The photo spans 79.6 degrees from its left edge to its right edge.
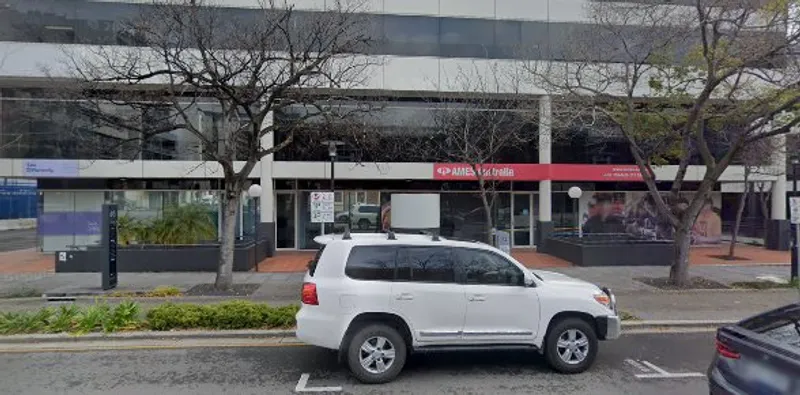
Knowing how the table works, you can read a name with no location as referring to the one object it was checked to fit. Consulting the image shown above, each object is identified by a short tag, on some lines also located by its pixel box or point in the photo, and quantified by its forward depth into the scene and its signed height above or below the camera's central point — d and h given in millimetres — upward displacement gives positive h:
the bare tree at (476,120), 17219 +2940
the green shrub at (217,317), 7914 -1942
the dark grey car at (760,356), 3479 -1212
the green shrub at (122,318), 7775 -1940
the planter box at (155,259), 14469 -1775
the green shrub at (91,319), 7723 -1922
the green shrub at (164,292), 10977 -2097
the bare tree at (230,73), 10812 +3122
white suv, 5715 -1298
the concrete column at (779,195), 20641 +186
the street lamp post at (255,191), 17180 +340
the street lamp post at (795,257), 12166 -1493
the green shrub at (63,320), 7715 -1954
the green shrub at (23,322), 7664 -1959
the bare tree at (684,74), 10336 +3095
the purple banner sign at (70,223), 19625 -917
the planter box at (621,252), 15711 -1750
